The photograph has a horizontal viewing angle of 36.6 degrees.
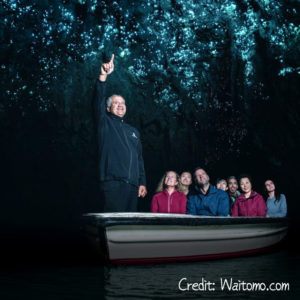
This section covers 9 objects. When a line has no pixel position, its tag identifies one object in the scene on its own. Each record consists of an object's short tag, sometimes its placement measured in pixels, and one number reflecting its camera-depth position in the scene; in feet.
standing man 19.60
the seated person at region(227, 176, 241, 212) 29.94
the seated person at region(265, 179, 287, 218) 26.55
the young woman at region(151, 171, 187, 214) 22.24
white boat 18.37
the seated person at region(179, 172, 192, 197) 27.26
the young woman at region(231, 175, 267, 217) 24.65
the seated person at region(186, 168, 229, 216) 22.62
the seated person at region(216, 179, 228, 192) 30.44
